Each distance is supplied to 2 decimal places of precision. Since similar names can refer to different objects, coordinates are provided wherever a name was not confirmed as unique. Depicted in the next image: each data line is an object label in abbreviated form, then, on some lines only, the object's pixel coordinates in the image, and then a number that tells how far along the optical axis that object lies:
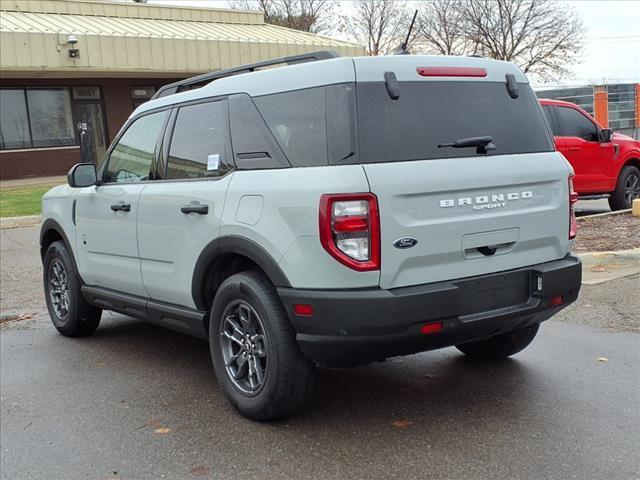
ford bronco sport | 3.42
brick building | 22.39
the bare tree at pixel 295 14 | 46.75
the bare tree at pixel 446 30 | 43.72
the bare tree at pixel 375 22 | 49.28
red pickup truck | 10.98
